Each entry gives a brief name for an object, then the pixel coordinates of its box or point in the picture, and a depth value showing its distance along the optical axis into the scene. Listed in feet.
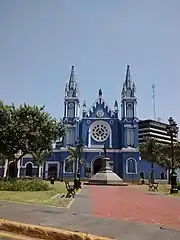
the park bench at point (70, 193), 57.17
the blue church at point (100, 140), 223.71
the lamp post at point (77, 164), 87.02
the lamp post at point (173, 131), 80.84
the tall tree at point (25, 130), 94.48
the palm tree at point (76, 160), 184.54
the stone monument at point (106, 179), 136.15
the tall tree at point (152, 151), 184.44
